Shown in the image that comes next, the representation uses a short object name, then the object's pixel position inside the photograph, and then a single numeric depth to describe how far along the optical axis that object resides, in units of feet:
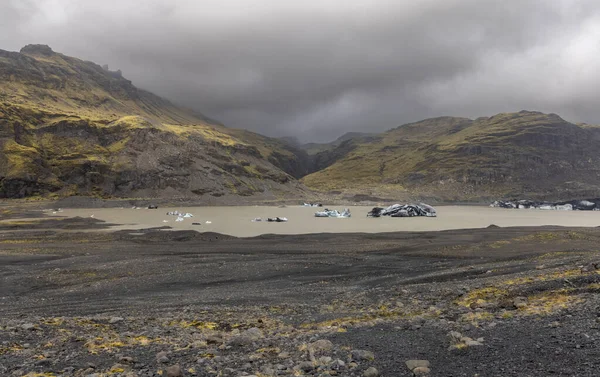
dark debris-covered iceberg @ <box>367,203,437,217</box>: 234.17
